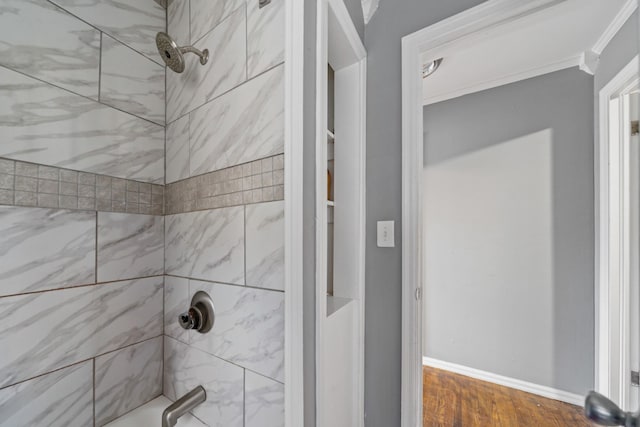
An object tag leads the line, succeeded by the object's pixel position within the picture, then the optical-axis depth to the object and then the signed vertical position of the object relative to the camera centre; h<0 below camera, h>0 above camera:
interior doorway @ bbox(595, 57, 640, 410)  1.42 -0.13
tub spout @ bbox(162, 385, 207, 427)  0.81 -0.65
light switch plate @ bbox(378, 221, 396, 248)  1.12 -0.09
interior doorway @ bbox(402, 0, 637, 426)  1.75 -0.08
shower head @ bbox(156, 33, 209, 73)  0.91 +0.59
